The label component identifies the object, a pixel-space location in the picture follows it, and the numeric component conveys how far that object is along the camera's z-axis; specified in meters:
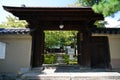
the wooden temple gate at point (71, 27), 3.38
